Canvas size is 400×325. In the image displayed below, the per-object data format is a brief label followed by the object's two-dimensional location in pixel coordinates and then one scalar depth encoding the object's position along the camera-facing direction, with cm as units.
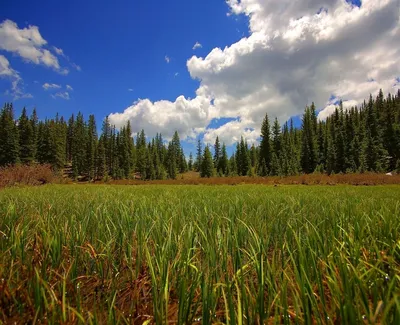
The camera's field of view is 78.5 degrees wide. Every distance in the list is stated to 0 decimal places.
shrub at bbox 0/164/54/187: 2044
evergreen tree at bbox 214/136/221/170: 9958
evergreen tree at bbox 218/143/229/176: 8792
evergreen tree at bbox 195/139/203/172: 12062
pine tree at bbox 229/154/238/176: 7365
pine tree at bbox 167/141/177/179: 8862
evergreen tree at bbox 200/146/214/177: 8194
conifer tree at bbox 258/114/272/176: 6419
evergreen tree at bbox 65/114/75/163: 9438
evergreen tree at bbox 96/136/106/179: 7622
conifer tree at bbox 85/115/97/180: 7381
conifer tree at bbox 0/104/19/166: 5659
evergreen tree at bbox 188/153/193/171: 12862
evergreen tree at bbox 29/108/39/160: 6287
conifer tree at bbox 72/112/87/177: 7225
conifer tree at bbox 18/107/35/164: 6119
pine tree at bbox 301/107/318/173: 6731
